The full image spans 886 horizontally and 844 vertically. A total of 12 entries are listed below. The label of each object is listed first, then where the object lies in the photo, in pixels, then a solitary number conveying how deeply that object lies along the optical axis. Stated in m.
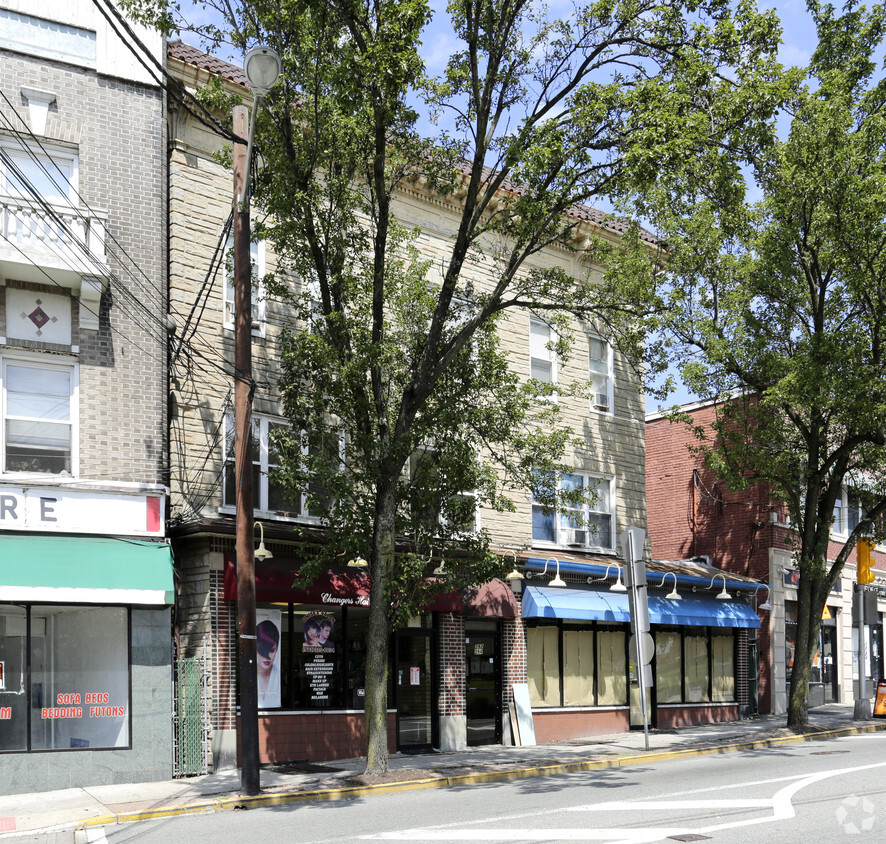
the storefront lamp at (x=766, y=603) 27.69
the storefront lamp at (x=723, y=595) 25.15
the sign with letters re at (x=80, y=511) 14.80
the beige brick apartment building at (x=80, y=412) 14.73
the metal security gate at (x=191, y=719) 15.51
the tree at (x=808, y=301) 20.03
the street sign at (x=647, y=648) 17.62
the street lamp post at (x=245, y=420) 12.72
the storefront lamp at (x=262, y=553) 15.73
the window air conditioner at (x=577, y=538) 23.55
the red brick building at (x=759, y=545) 28.08
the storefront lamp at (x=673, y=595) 23.44
